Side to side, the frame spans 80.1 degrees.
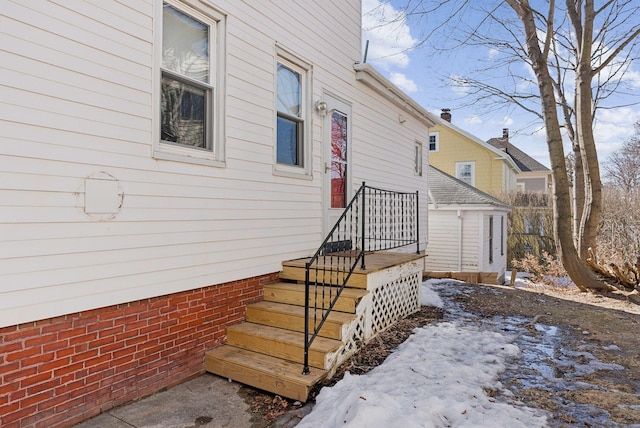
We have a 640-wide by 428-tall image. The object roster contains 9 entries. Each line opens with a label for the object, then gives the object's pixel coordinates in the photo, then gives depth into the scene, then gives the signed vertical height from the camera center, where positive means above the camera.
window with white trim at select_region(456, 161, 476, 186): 20.81 +2.17
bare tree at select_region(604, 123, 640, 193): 26.22 +3.52
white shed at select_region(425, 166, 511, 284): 12.91 -0.66
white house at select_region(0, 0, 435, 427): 2.53 +0.20
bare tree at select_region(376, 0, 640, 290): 8.47 +3.81
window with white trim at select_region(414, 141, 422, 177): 9.48 +1.31
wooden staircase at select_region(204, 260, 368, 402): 3.29 -1.28
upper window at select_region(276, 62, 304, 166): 4.95 +1.22
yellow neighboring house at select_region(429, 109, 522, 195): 20.16 +2.85
